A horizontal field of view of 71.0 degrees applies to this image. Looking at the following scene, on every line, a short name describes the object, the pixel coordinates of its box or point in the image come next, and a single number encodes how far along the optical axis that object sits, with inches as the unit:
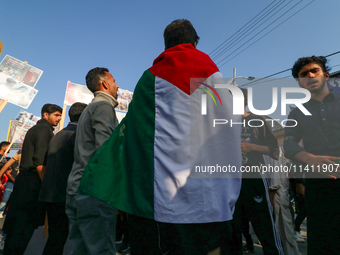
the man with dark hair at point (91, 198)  64.7
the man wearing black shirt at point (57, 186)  89.5
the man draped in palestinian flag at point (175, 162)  44.8
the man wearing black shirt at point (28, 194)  95.8
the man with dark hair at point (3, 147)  236.3
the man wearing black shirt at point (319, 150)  62.4
